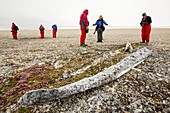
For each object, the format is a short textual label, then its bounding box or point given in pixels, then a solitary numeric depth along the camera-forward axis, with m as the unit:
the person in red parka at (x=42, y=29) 20.84
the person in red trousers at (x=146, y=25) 9.94
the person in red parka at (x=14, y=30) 19.15
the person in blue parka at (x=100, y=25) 12.02
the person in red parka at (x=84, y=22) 9.62
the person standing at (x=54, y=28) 21.95
